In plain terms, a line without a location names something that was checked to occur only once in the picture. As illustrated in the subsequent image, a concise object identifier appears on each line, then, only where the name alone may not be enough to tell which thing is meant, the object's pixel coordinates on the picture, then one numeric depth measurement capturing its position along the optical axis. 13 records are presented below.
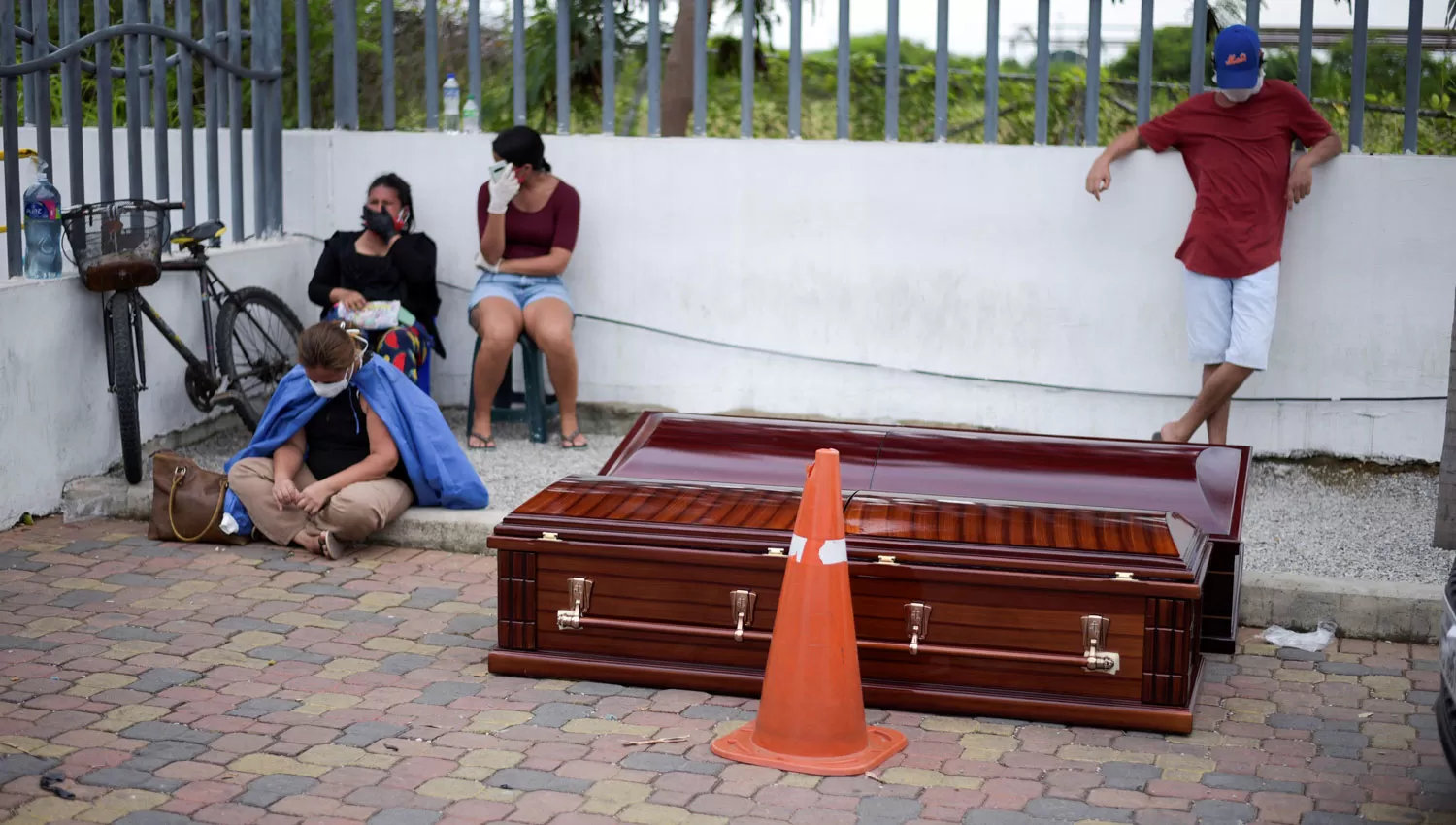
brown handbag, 6.35
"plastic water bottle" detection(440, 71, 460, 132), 8.41
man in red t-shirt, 6.95
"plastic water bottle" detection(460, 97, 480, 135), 8.42
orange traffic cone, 4.27
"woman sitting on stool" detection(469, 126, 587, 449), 7.75
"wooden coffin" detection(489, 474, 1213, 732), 4.49
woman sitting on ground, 6.18
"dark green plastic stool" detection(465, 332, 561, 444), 7.95
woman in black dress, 7.73
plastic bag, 5.40
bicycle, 6.76
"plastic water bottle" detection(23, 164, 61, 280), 6.75
